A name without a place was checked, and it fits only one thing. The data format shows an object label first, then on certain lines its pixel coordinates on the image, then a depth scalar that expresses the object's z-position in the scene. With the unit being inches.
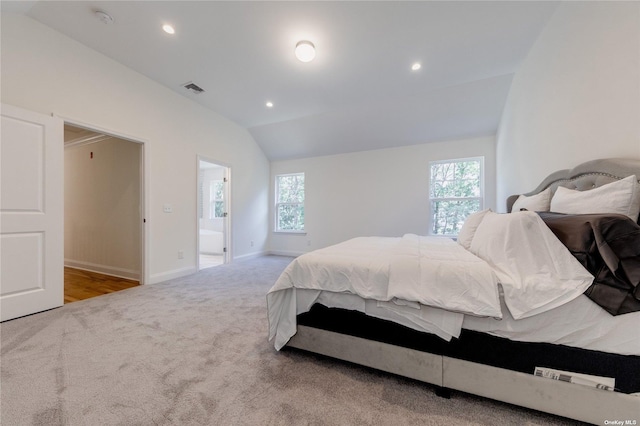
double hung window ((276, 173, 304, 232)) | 227.1
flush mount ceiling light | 95.5
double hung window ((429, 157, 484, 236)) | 165.6
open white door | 82.9
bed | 39.3
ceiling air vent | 132.8
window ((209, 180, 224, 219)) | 283.6
